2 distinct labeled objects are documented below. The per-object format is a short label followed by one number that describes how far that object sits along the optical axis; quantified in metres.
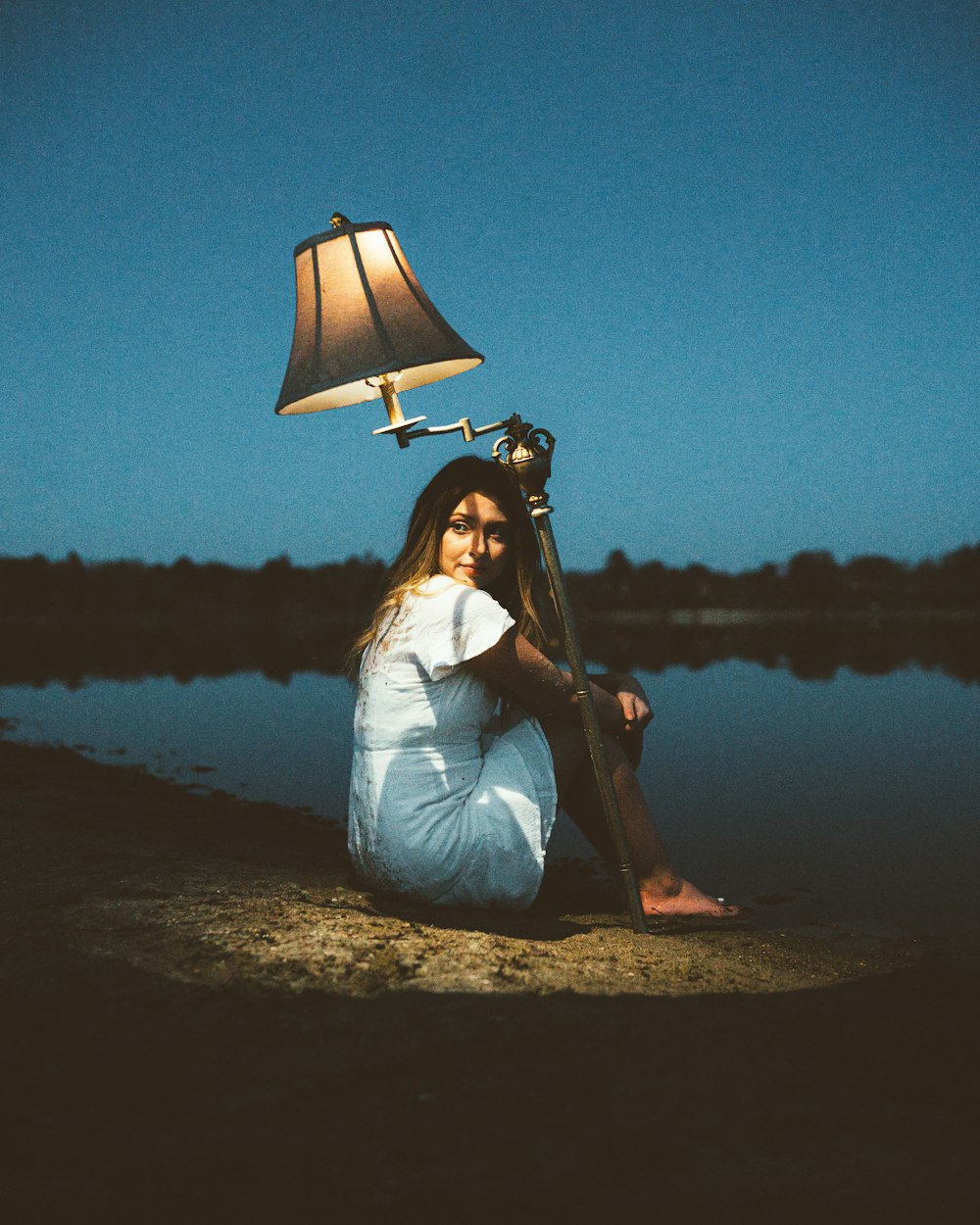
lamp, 2.63
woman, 2.95
